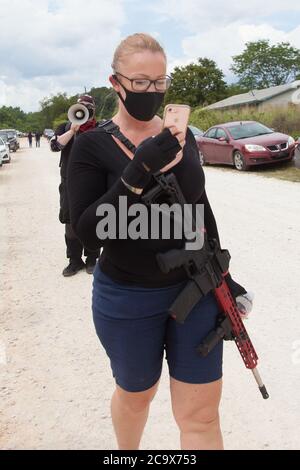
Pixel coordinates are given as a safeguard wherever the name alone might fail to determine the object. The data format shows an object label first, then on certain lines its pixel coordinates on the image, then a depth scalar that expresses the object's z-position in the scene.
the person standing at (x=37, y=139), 46.04
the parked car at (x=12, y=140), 35.91
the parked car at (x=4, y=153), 21.92
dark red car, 13.27
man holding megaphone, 4.62
